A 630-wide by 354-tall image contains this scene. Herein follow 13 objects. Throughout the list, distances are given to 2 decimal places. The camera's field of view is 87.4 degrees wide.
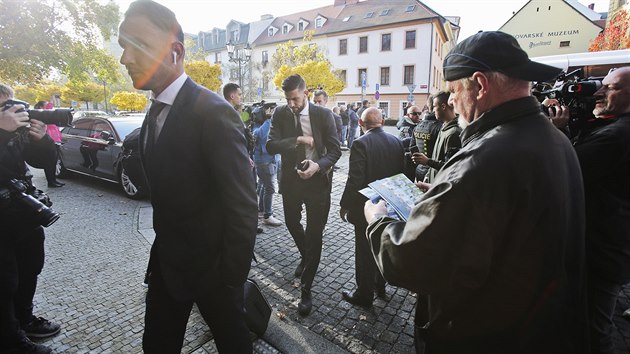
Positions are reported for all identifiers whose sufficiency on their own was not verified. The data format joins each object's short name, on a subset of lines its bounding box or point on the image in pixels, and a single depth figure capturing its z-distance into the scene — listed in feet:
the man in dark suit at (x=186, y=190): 5.23
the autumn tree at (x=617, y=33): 51.19
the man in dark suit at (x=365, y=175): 10.43
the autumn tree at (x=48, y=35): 49.80
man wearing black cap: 3.50
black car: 22.37
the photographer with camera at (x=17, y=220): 7.56
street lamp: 57.09
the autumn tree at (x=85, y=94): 126.66
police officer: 13.20
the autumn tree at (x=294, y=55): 106.83
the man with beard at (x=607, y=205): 7.16
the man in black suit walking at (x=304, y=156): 10.87
